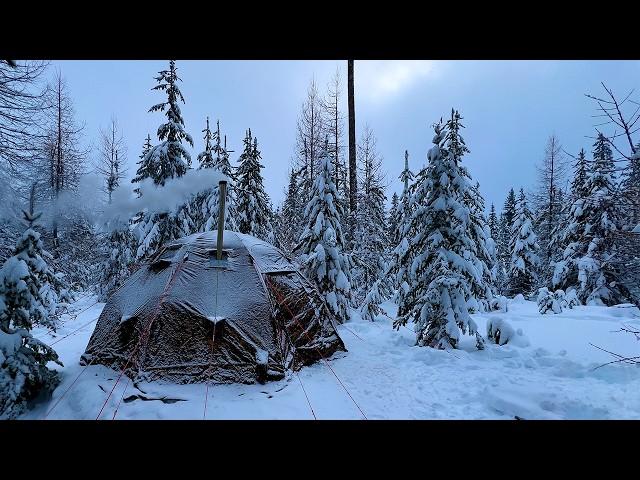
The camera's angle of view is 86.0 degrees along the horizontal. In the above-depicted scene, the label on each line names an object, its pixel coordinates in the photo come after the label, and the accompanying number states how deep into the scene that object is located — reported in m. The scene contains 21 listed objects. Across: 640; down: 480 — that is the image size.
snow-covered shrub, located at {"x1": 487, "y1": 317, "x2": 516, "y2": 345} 7.61
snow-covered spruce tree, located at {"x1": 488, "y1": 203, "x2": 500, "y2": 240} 37.60
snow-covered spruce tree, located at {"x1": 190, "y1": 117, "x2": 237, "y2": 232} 14.96
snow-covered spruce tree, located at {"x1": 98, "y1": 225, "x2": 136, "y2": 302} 19.11
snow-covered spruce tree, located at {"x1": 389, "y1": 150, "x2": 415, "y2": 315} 8.41
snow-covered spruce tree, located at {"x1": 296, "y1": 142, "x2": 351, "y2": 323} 10.34
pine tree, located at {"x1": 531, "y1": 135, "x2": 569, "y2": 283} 24.98
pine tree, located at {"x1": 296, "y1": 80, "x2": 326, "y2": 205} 22.18
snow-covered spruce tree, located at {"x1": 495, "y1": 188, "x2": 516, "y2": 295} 28.70
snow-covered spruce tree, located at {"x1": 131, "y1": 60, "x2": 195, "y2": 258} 14.46
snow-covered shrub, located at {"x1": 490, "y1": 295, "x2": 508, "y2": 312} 13.22
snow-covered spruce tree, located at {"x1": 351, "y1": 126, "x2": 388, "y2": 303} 16.75
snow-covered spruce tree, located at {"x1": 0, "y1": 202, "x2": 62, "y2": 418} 4.08
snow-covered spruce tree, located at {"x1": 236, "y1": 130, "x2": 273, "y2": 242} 16.12
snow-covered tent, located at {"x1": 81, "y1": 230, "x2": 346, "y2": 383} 5.44
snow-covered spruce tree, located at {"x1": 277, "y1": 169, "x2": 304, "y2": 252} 23.11
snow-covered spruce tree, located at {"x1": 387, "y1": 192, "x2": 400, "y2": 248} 21.60
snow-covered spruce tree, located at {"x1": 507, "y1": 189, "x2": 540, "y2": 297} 25.81
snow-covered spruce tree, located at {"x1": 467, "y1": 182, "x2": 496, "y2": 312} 7.71
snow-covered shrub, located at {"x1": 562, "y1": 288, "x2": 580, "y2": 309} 15.55
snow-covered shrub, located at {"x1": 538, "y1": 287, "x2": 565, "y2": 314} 11.97
